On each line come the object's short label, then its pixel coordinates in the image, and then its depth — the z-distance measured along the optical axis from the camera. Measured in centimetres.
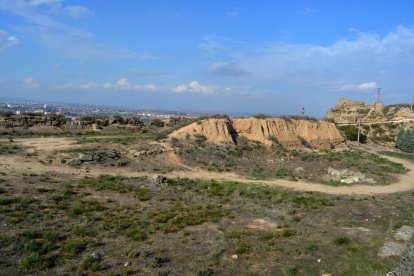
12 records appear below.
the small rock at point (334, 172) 2429
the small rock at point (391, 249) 1003
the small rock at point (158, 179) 1958
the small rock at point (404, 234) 1120
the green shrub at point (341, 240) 1103
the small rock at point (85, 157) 2231
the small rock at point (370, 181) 2256
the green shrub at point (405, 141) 4159
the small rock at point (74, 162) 2166
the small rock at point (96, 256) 943
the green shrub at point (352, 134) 5042
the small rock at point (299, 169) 2510
